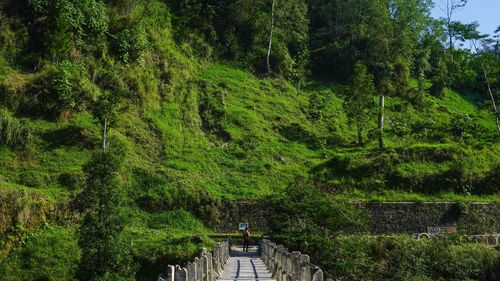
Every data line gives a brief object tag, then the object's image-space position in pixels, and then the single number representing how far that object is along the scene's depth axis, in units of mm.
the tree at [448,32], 50581
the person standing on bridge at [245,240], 27403
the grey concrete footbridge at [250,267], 10540
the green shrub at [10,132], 33375
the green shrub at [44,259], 24641
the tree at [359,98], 44250
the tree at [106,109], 33594
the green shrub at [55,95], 36250
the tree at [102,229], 18984
